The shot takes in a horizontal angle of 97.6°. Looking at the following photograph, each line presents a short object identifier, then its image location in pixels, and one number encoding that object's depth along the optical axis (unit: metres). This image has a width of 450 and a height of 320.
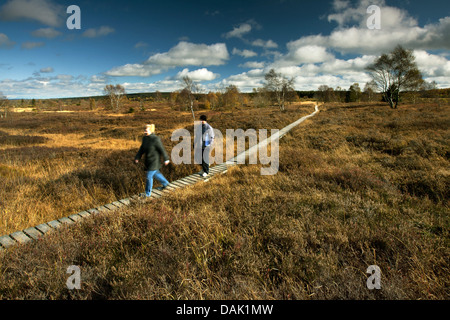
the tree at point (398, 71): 31.41
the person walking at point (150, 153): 5.53
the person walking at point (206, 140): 6.74
